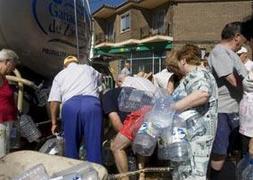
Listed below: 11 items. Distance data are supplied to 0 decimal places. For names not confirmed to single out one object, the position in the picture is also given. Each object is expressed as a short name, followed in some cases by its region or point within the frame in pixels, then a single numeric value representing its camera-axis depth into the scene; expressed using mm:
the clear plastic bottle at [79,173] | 1460
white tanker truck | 2470
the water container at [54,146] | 2504
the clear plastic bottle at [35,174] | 1498
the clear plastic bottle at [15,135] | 2409
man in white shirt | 2290
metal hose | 2109
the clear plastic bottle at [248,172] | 2077
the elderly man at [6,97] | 2289
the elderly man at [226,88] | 2222
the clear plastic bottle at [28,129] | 2519
